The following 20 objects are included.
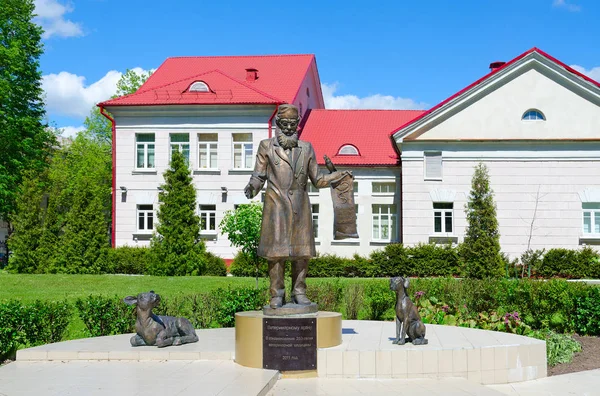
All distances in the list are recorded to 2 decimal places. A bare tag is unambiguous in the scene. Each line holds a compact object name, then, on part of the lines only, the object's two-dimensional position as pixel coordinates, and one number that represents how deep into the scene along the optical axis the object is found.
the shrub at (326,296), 13.70
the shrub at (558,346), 10.07
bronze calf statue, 9.07
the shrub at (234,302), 12.17
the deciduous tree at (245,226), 20.44
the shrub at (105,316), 11.11
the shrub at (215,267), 26.97
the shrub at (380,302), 13.71
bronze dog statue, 8.71
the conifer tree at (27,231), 27.62
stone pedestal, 8.33
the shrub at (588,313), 12.27
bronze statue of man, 8.91
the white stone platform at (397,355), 8.21
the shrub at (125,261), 27.48
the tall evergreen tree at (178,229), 26.22
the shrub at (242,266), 26.91
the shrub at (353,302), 13.75
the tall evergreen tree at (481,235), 25.80
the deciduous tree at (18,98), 30.72
